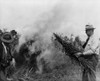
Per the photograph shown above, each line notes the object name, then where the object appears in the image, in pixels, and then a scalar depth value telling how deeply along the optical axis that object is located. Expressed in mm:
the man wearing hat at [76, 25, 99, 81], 4250
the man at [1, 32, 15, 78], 4656
